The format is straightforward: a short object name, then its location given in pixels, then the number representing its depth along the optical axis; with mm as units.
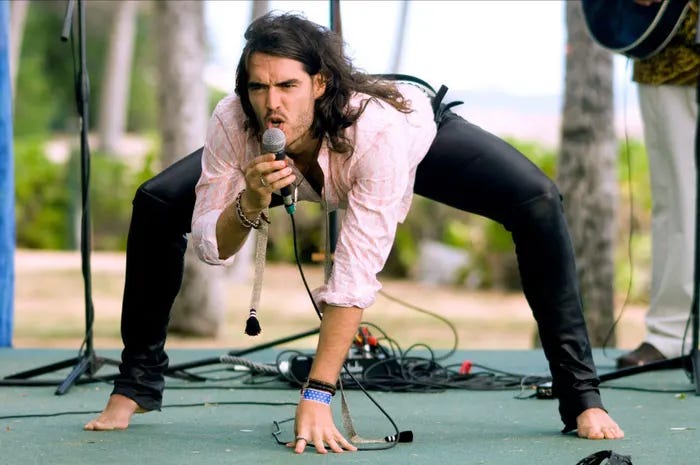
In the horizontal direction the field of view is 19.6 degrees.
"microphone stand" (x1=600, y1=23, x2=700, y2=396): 6438
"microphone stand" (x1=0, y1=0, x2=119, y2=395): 6569
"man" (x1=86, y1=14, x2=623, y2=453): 4750
